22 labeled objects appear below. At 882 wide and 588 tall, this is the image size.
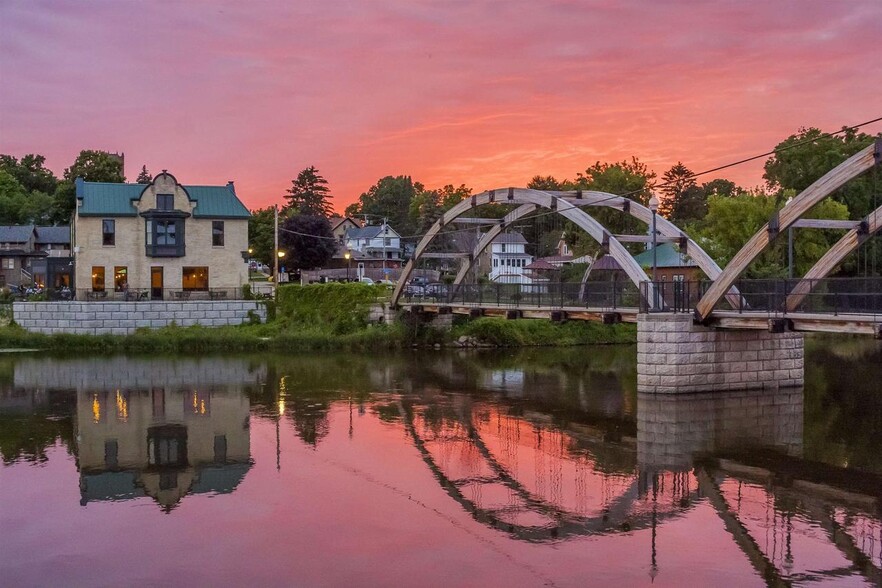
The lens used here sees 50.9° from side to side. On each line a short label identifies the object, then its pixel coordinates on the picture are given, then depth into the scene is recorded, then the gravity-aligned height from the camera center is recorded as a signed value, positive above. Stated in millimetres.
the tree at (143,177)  107938 +14375
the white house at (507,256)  96438 +4397
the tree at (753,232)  54062 +3838
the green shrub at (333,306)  49125 -389
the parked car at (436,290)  47125 +406
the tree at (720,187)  105375 +12597
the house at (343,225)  123062 +9883
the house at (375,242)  103875 +6476
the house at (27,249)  76312 +4537
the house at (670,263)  59531 +2175
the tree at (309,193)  122500 +14136
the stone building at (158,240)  51312 +3374
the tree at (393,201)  132750 +14465
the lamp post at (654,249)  26956 +1449
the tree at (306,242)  81125 +4977
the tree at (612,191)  70562 +8236
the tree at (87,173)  83356 +11913
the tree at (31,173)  120625 +16884
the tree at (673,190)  103500 +12200
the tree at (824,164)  58344 +8948
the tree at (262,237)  85562 +5767
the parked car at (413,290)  49406 +440
